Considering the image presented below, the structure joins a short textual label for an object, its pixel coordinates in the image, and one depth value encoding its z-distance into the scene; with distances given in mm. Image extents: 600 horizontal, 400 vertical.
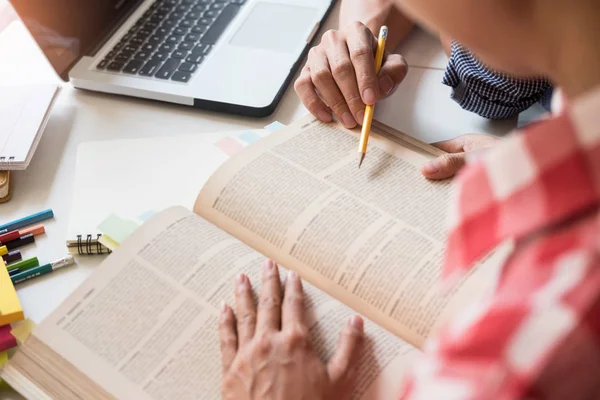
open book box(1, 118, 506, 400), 602
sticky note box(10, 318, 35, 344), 646
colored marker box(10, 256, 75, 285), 708
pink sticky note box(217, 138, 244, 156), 861
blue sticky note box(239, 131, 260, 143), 865
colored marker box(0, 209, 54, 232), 769
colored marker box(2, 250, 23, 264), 731
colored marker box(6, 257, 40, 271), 717
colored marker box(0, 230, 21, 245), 744
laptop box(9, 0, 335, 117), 920
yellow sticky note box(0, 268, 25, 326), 647
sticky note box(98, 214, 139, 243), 731
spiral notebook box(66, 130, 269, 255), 777
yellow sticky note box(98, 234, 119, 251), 723
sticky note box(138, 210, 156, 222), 767
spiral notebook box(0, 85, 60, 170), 826
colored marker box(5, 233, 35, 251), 749
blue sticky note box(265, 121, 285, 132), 868
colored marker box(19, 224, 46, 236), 760
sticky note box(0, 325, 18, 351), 633
